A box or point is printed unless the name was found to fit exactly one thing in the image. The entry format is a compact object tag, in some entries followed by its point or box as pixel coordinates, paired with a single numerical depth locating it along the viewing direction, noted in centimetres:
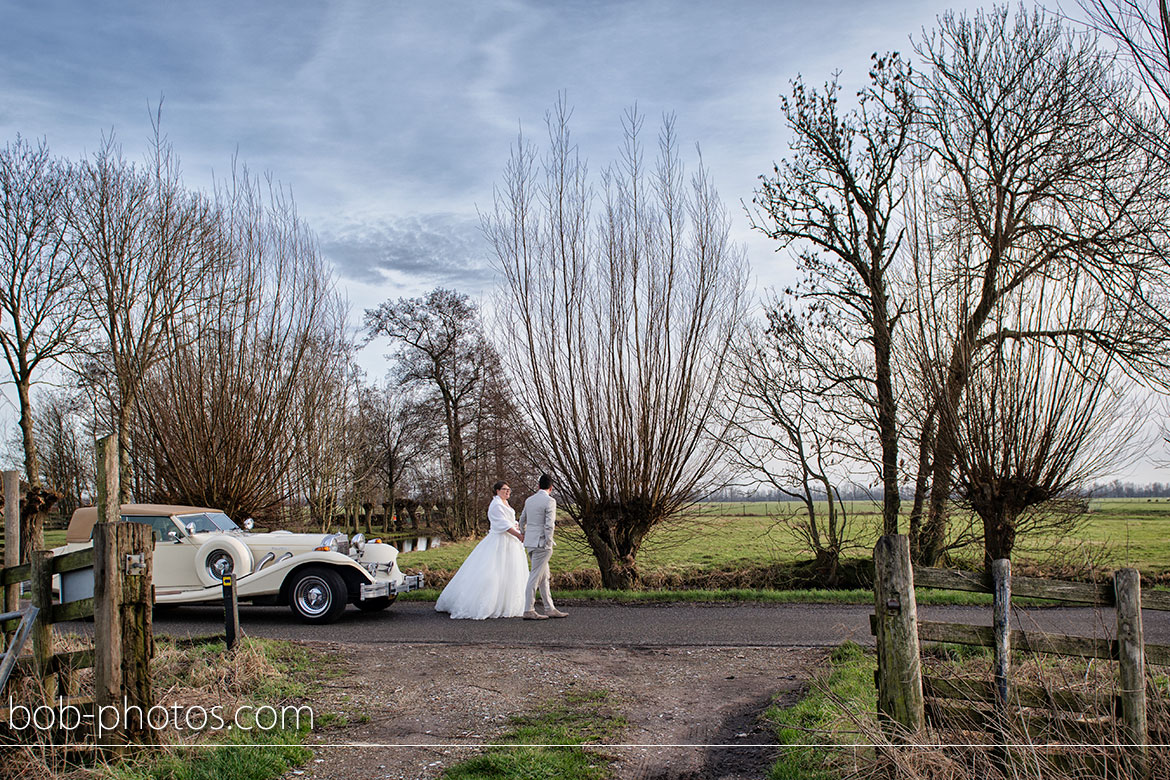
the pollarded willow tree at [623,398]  1415
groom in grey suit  1158
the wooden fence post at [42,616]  582
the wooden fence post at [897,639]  514
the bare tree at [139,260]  1747
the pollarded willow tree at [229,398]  1734
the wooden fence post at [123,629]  535
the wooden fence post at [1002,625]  505
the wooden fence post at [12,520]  687
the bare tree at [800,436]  1645
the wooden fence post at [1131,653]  486
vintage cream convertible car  1141
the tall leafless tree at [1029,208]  1220
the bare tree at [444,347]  3541
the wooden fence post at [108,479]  546
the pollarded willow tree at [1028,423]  1173
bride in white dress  1162
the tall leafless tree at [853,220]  1612
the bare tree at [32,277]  2319
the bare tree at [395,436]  3566
